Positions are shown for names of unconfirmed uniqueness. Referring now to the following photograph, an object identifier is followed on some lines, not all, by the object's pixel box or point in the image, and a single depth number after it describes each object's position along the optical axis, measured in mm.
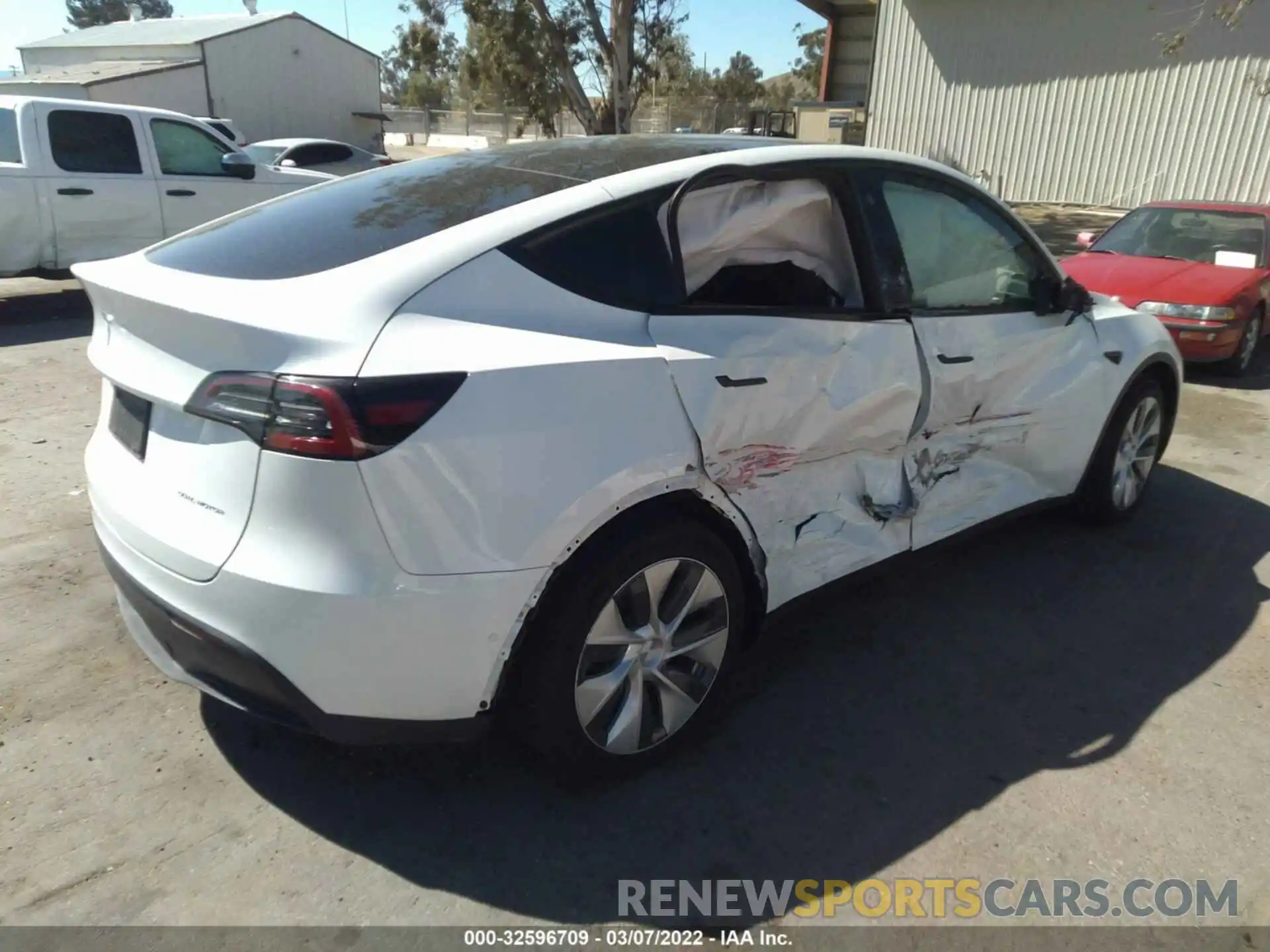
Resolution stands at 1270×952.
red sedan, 7656
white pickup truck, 8555
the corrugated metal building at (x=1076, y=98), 15961
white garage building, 32625
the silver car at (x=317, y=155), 17234
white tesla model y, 2160
